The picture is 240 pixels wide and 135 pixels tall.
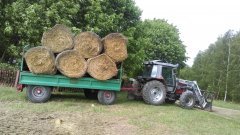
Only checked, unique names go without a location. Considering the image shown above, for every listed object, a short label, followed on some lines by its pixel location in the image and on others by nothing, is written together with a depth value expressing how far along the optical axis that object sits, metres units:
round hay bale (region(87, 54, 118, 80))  7.78
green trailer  7.52
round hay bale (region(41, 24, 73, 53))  7.73
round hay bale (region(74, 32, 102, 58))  7.83
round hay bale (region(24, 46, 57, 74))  7.42
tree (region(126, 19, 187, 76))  19.17
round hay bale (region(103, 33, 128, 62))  7.99
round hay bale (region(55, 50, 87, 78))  7.58
